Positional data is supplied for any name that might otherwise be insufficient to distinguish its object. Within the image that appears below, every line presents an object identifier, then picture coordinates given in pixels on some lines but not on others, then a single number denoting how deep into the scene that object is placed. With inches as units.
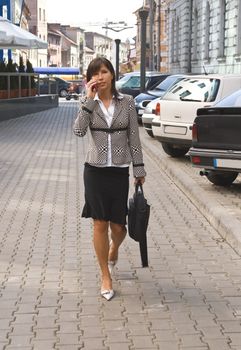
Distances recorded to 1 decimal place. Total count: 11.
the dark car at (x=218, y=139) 355.9
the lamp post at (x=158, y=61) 1965.3
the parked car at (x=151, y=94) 810.2
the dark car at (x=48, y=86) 1415.8
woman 194.4
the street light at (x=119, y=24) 2738.7
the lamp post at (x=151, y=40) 1852.9
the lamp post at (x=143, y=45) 927.7
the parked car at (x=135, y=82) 992.2
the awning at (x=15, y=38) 832.3
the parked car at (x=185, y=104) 498.6
